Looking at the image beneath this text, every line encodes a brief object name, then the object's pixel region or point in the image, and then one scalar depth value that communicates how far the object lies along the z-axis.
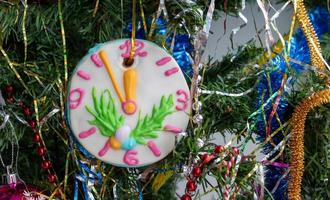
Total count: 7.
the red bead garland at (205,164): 0.78
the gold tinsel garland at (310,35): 0.83
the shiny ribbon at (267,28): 0.79
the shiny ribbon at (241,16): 0.81
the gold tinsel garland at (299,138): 0.81
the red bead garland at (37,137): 0.81
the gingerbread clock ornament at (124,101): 0.77
